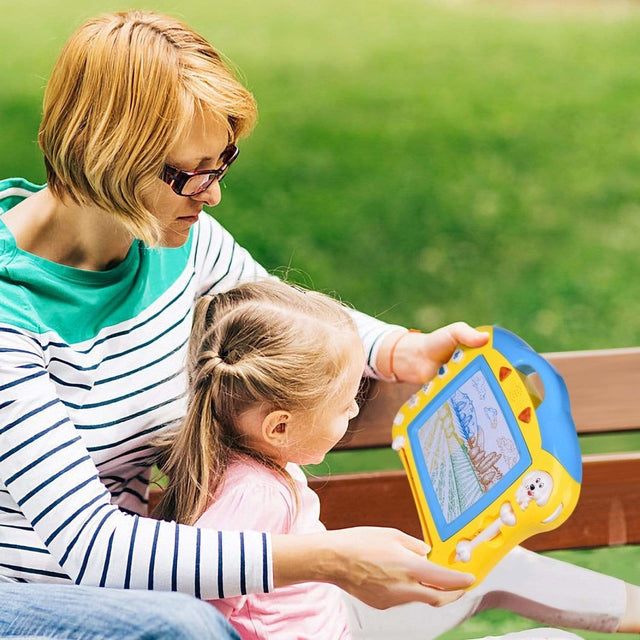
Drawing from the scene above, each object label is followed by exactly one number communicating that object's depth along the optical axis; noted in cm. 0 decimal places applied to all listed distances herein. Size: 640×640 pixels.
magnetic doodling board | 153
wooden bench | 190
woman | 149
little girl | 158
